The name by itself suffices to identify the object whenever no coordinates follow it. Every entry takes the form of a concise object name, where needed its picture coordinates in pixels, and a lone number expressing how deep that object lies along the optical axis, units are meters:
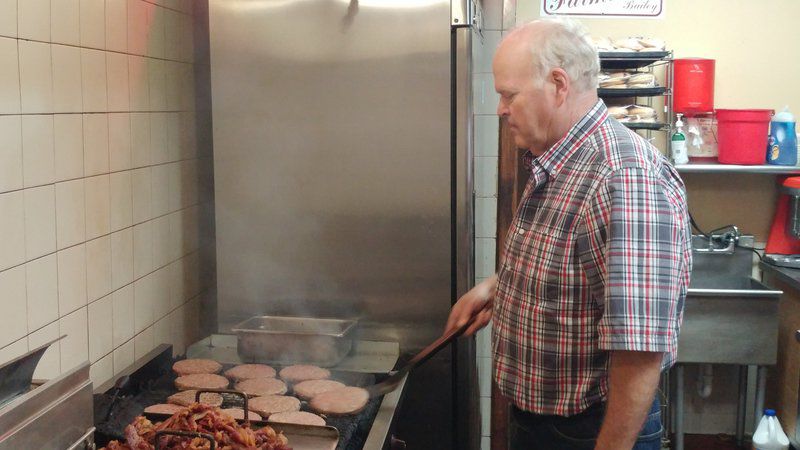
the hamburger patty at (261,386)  2.47
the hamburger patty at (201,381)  2.43
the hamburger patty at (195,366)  2.57
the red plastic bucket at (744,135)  4.09
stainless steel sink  3.84
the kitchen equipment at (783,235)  4.17
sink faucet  4.26
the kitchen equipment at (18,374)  1.49
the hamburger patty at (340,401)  2.31
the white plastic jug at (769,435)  3.82
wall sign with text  4.13
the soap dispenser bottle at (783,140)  4.11
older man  1.73
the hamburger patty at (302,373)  2.59
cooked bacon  1.88
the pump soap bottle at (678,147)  4.19
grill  2.11
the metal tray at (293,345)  2.78
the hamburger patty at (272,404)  2.33
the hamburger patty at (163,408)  2.18
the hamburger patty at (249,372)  2.57
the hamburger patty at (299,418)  2.22
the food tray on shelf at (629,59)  3.89
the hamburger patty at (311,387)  2.46
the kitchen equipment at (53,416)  1.40
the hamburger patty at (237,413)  2.19
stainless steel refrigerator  2.87
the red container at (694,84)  4.14
